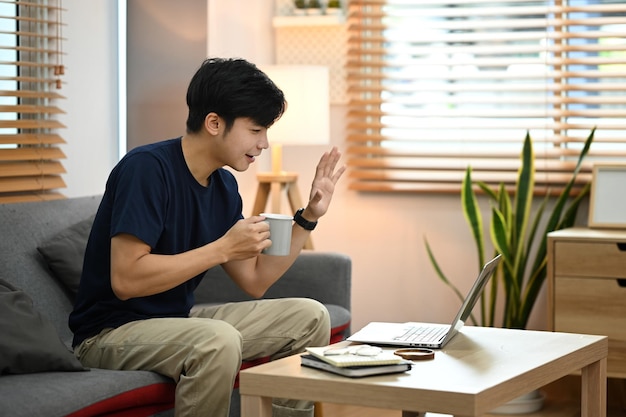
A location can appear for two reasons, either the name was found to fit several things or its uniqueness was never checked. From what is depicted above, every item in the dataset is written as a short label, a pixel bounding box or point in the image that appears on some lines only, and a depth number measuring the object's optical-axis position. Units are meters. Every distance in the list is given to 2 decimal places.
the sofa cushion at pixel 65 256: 3.07
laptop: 2.42
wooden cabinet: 3.71
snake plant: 4.07
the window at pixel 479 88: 4.27
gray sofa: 2.24
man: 2.46
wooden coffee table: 1.96
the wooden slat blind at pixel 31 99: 3.49
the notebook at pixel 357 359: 2.09
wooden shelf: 4.60
